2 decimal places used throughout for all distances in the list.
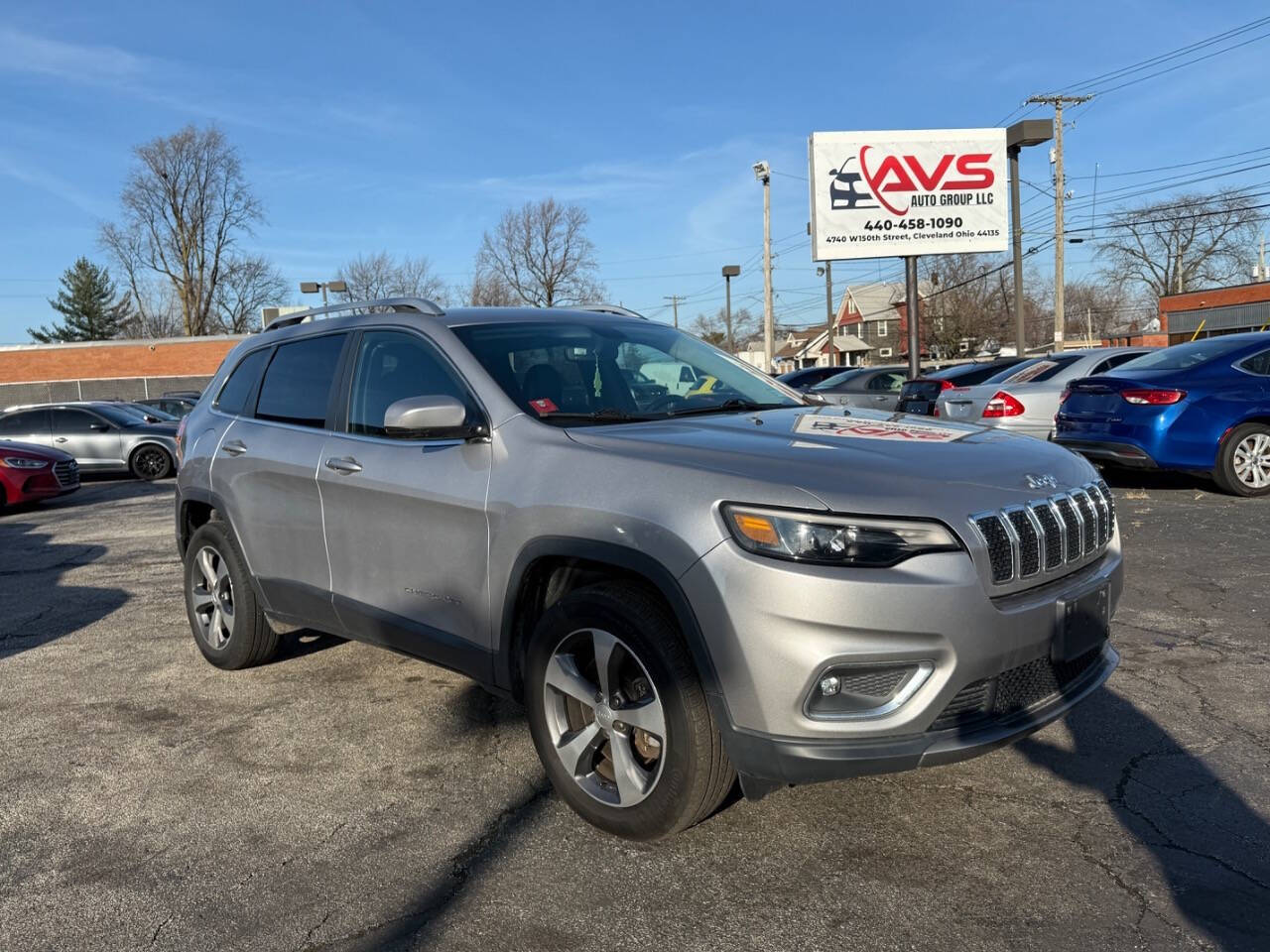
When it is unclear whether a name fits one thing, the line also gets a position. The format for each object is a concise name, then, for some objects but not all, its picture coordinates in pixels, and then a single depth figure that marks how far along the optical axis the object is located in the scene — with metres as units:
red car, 12.75
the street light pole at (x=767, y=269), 33.41
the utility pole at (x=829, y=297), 46.16
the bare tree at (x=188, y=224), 62.53
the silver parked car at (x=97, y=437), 16.84
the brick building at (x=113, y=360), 46.69
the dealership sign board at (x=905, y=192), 18.38
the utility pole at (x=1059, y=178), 34.00
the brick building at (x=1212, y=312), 48.16
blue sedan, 9.32
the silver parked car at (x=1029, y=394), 11.51
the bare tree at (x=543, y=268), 44.97
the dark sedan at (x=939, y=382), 12.41
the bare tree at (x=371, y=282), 56.44
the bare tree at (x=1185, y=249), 64.62
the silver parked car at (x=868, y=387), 15.73
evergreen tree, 79.62
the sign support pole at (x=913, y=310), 17.31
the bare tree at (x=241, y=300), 66.50
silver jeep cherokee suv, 2.71
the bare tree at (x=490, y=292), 44.16
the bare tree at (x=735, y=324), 98.57
